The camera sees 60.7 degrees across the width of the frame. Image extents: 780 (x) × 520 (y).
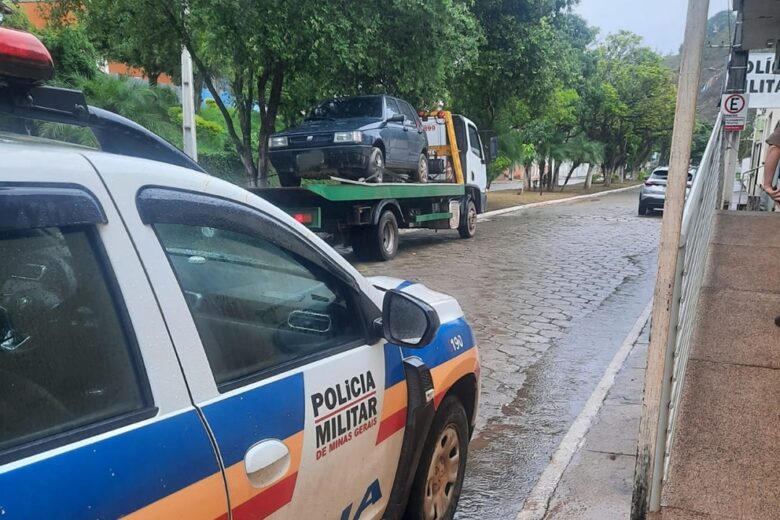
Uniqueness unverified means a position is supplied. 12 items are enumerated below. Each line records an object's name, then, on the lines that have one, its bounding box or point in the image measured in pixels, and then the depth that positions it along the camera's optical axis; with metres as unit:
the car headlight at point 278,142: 10.87
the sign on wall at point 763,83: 11.73
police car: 1.48
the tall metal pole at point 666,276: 2.68
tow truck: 10.27
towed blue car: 10.58
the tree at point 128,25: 13.70
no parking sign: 10.65
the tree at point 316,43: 11.60
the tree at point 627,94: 38.47
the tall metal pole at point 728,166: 9.95
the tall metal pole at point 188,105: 12.44
